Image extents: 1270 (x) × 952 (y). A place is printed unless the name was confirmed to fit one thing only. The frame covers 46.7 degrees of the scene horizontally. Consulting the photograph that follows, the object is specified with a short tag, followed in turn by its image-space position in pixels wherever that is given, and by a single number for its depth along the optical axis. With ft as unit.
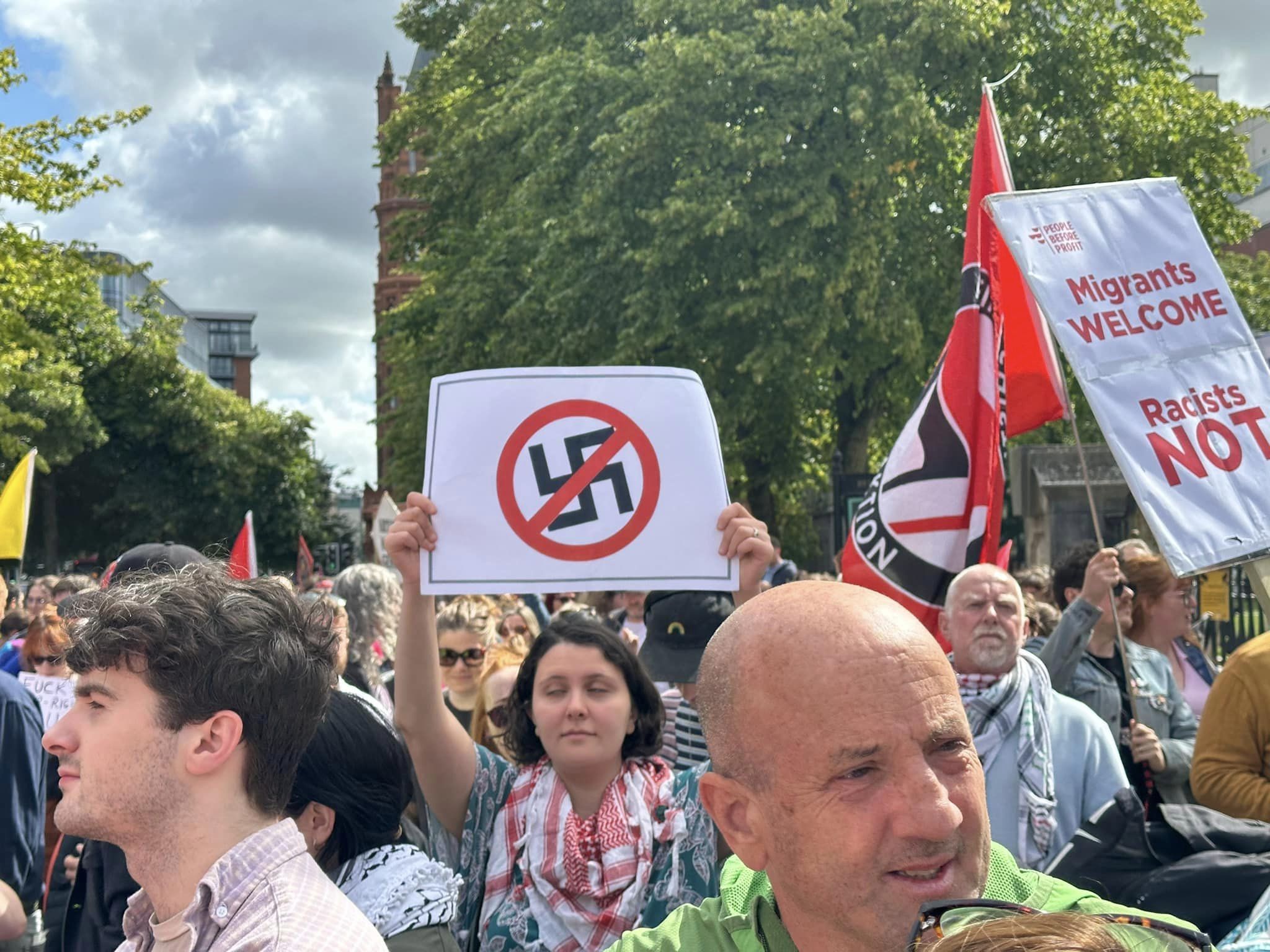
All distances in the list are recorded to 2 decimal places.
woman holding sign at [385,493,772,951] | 11.34
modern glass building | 484.33
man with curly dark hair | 7.49
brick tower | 237.66
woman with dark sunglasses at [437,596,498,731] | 20.56
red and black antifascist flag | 16.38
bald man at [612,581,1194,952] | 6.43
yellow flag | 37.96
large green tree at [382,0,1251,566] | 66.13
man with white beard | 12.99
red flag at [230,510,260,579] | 24.00
